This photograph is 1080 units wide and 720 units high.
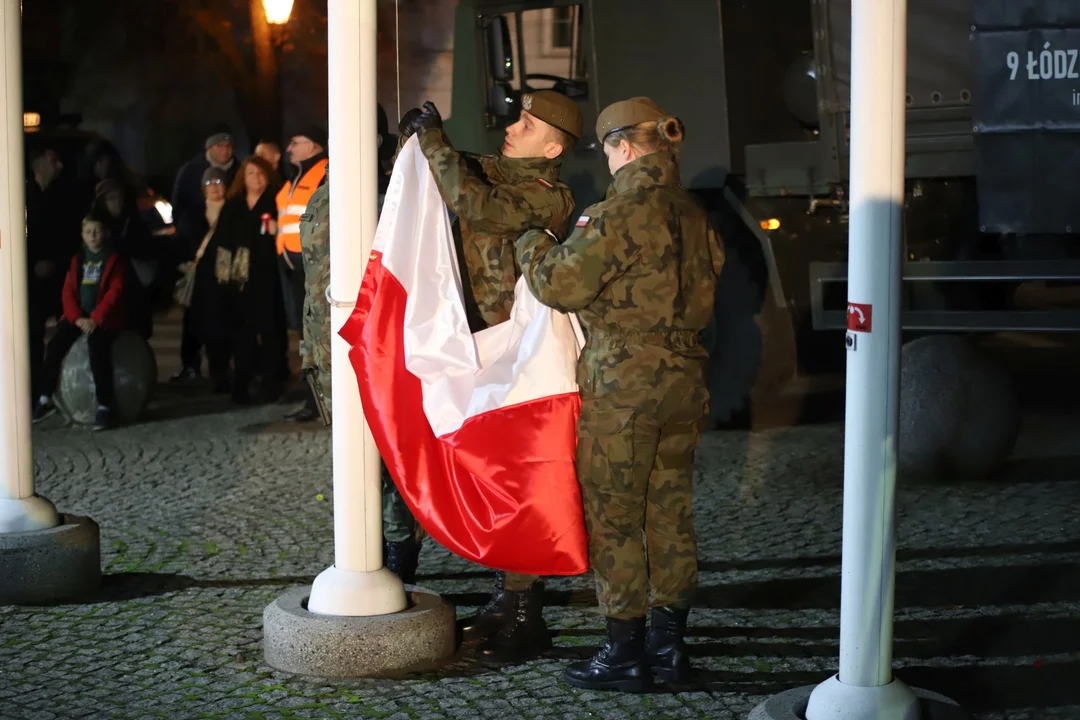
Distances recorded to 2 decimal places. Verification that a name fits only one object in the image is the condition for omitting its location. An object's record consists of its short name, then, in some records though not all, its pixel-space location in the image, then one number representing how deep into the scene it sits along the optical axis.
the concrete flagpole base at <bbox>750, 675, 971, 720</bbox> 6.86
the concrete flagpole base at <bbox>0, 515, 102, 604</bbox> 10.14
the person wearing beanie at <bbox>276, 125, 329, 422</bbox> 15.78
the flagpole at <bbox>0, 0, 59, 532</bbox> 10.16
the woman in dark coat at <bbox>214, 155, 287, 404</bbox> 18.87
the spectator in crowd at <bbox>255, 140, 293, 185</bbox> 20.67
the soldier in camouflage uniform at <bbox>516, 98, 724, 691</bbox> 8.07
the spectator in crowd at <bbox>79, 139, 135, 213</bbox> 19.85
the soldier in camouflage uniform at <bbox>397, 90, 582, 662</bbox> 8.78
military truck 15.23
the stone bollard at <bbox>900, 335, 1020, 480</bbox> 14.09
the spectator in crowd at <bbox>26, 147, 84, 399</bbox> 19.65
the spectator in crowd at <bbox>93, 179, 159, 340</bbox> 18.69
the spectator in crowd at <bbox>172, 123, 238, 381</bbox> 20.66
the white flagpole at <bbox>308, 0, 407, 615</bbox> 8.53
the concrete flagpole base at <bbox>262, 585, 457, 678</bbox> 8.53
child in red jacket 17.74
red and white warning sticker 6.76
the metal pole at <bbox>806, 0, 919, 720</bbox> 6.63
